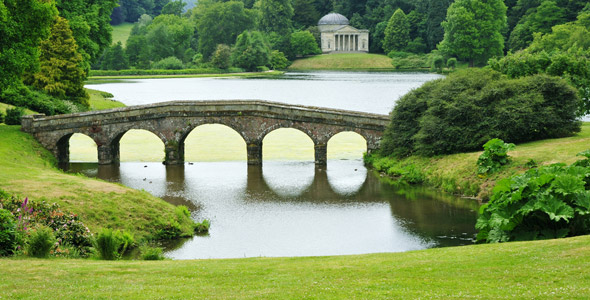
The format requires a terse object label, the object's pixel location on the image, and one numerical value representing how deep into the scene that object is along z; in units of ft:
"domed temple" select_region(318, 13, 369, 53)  596.29
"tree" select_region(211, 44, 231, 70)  490.08
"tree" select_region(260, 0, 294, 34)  578.25
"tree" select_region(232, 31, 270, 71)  494.18
